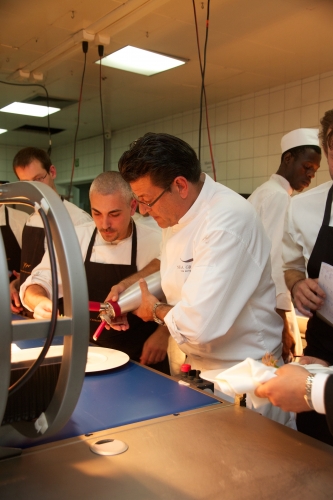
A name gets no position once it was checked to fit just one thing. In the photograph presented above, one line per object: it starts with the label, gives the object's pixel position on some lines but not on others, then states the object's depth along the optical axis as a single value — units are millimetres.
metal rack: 743
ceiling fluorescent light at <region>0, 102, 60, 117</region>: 5488
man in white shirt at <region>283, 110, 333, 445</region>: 1676
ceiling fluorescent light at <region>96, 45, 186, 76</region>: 3842
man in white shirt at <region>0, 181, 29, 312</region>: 3535
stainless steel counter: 875
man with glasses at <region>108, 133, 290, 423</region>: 1593
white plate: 1337
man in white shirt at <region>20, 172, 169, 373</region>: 2180
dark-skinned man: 3002
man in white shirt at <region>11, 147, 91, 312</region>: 2930
